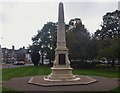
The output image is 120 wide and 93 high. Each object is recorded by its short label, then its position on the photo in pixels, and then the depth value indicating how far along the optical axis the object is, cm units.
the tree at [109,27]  2041
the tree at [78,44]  2020
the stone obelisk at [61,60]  987
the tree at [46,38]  2650
